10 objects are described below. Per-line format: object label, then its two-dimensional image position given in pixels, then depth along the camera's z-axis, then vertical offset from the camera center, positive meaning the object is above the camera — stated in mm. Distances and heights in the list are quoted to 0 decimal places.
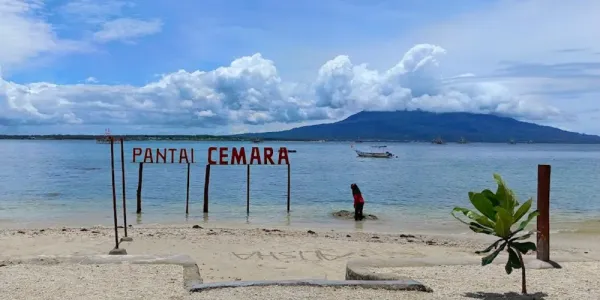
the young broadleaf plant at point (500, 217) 6441 -891
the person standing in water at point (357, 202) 19469 -2250
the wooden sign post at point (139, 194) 21594 -2321
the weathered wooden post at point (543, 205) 8555 -997
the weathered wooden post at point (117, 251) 10059 -2088
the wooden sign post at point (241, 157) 21570 -889
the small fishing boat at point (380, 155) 87812 -2976
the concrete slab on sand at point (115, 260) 8375 -1885
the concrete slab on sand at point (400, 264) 7582 -1831
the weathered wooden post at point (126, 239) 13109 -2437
